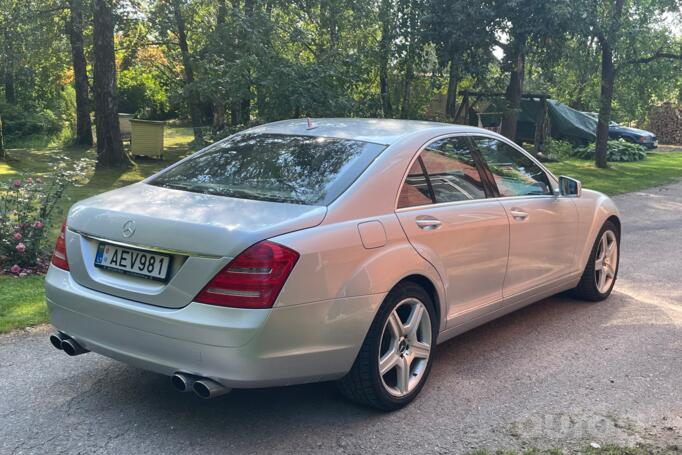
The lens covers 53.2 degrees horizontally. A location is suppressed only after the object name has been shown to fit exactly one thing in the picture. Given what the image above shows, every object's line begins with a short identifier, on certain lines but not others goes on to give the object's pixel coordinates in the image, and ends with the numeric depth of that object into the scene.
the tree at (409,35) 14.72
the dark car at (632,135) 26.91
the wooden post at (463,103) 16.16
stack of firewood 34.47
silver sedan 3.20
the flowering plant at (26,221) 6.42
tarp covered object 25.66
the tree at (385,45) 14.12
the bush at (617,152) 24.17
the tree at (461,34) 13.84
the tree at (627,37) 17.23
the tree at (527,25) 13.23
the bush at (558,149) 23.75
